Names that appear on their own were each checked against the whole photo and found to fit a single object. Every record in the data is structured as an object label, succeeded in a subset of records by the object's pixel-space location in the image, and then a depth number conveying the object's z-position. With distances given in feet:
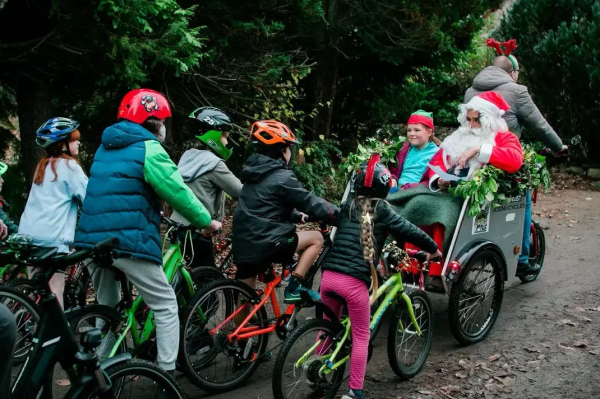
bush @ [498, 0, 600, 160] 45.16
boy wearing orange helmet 15.42
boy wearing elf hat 20.29
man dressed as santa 18.74
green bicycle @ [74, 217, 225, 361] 14.16
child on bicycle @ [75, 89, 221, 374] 13.52
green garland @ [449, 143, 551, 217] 17.89
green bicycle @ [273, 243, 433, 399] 13.57
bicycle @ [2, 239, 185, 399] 9.96
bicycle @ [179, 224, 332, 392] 15.51
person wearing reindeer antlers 21.95
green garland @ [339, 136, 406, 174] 20.33
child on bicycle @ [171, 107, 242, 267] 17.31
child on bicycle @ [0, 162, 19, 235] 18.51
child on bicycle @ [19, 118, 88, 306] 16.14
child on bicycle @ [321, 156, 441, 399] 14.08
